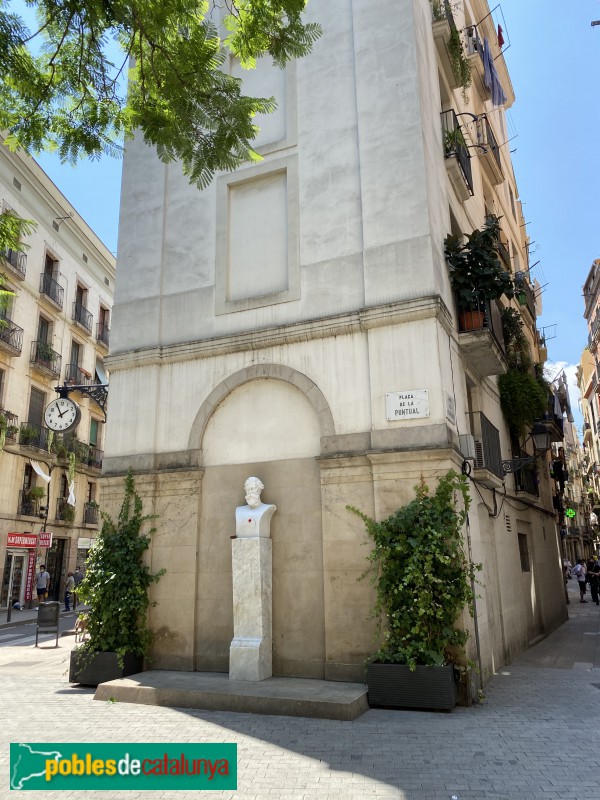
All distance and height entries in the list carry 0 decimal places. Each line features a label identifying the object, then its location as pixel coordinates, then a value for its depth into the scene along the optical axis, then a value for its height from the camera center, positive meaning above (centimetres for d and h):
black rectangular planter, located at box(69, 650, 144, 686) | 1016 -145
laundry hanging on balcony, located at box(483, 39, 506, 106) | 1695 +1295
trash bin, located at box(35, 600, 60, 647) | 1503 -90
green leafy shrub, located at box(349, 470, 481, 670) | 841 -9
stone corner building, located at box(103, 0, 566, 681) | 987 +394
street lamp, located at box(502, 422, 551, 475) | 1376 +282
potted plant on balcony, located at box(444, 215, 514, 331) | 1112 +514
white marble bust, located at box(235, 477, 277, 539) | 1006 +95
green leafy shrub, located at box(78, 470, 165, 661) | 1043 -24
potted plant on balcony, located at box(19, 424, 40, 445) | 2777 +614
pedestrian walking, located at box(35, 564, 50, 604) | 2645 -20
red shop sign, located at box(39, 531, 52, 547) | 2541 +149
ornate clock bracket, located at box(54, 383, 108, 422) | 1439 +414
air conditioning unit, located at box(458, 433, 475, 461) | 1030 +202
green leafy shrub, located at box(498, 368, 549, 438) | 1602 +430
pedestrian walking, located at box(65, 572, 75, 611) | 2681 -24
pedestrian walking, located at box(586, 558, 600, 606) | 2664 -38
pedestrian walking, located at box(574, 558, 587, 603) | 2888 -33
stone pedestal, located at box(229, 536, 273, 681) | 948 -55
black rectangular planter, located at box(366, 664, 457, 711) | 811 -144
